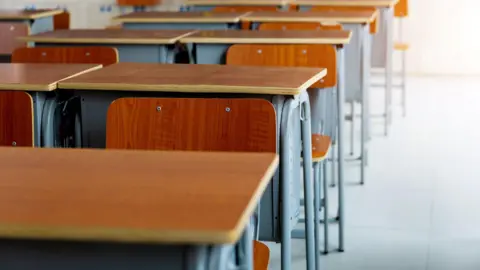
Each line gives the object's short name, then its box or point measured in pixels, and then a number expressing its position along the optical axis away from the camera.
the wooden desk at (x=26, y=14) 5.54
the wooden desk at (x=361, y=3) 5.81
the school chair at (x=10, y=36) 4.62
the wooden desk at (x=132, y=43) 3.96
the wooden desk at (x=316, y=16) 4.74
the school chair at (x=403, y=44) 6.31
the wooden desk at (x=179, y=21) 5.02
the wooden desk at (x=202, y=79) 2.50
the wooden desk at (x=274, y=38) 3.79
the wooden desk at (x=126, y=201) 1.23
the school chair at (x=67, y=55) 3.40
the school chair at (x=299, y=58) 3.34
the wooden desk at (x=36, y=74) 2.56
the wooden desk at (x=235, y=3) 6.48
